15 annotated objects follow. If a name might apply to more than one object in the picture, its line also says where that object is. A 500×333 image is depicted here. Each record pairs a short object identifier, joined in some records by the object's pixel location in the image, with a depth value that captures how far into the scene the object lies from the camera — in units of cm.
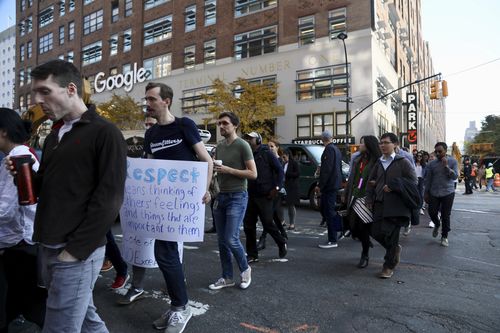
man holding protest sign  314
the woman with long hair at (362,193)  540
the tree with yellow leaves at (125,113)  3353
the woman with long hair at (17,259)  272
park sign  3206
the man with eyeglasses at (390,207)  491
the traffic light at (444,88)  2206
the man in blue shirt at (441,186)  709
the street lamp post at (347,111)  2227
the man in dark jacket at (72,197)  192
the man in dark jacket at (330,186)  673
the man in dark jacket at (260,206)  541
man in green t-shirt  413
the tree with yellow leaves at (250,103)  2617
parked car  1152
